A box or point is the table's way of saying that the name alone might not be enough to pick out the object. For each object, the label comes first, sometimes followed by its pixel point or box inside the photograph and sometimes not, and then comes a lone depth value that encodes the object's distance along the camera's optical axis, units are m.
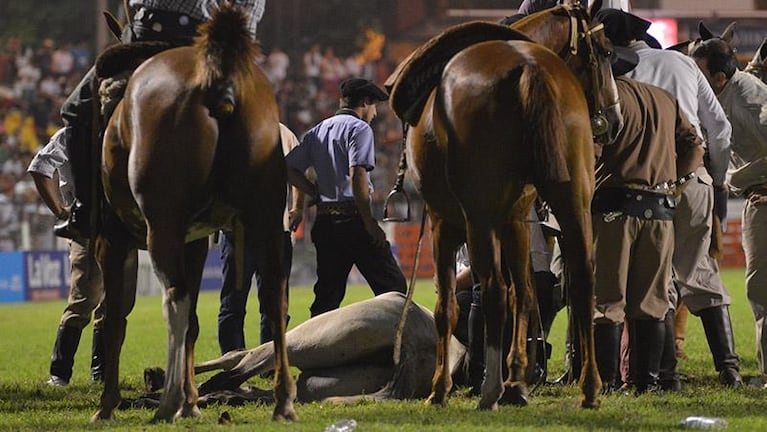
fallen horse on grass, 16.83
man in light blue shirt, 21.34
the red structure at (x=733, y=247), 62.47
